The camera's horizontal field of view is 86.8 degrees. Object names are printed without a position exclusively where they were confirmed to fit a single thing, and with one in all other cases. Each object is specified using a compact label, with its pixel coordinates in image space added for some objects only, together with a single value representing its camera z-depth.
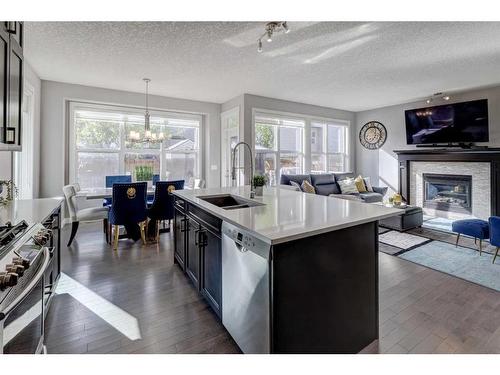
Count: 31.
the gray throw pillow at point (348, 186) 6.20
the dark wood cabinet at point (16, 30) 1.74
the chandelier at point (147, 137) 4.45
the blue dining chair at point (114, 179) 4.83
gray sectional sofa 5.91
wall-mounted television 5.05
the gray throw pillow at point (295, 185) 5.44
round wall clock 7.01
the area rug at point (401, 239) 3.82
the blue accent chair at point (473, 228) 3.40
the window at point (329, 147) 7.17
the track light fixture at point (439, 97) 5.56
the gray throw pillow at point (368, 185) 6.58
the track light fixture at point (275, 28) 2.74
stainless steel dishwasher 1.38
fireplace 5.48
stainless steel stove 1.05
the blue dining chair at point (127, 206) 3.59
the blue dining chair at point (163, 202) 3.97
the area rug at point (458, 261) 2.77
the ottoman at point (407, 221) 4.46
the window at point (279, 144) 6.24
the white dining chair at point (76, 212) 3.76
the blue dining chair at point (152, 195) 4.58
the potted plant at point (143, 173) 5.59
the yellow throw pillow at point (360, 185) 6.43
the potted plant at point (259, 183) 2.48
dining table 3.71
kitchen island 1.36
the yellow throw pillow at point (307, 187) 5.61
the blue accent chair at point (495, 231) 2.97
